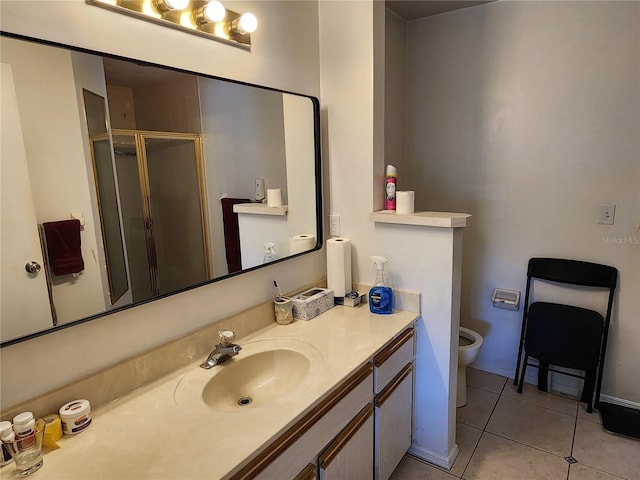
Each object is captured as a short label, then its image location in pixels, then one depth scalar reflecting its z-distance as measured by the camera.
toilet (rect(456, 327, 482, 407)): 2.28
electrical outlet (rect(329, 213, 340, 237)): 2.04
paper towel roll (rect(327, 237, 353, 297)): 1.91
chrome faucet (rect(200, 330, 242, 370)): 1.36
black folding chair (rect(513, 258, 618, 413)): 2.26
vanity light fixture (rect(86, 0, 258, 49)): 1.18
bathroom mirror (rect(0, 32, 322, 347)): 0.99
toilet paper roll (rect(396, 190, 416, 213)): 1.82
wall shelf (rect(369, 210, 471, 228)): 1.65
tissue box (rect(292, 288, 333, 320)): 1.75
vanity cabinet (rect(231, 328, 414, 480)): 1.08
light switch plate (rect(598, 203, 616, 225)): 2.21
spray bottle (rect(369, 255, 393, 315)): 1.78
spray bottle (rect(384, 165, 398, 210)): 1.89
